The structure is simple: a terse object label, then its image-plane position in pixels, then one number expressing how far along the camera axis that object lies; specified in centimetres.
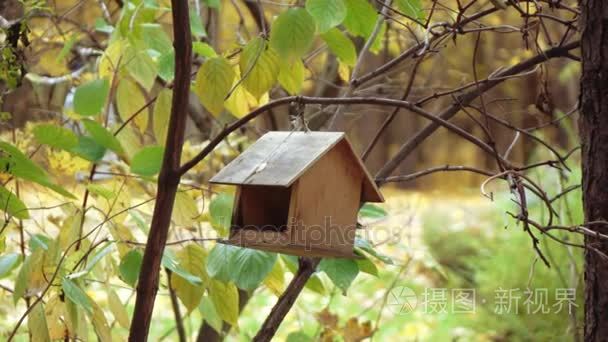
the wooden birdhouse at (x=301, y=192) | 690
